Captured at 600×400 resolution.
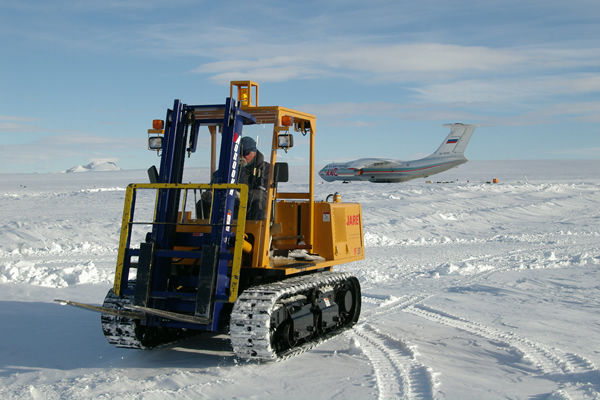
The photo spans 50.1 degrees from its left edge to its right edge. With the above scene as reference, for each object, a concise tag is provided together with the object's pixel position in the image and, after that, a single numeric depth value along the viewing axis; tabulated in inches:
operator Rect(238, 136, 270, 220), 271.3
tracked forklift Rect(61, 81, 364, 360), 243.9
